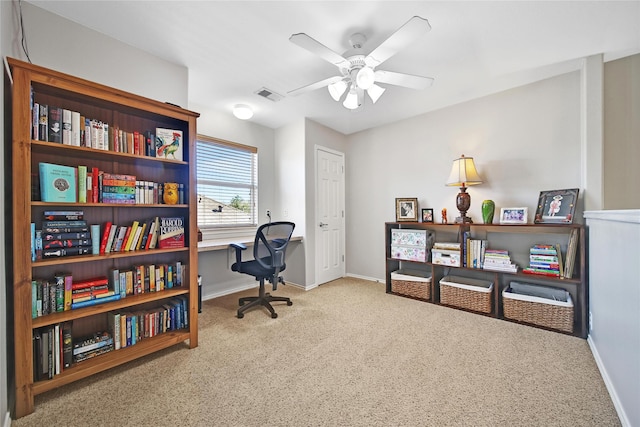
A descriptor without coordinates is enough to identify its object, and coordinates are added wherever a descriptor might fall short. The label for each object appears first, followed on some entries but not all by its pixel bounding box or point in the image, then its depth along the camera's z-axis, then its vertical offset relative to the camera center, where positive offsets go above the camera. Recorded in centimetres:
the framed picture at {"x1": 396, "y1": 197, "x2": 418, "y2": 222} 343 +3
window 328 +41
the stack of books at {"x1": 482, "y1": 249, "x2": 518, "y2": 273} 257 -54
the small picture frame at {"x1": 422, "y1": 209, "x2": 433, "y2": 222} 331 -5
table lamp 283 +36
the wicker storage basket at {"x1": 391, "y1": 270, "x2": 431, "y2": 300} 308 -92
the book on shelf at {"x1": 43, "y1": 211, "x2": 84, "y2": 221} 158 +0
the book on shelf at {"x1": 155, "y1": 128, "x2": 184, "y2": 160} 196 +56
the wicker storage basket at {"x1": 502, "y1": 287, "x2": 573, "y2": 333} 222 -95
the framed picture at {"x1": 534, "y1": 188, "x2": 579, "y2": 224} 230 +3
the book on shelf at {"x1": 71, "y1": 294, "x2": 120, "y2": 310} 165 -60
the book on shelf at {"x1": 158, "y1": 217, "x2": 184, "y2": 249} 200 -16
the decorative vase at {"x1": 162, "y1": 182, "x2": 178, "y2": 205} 203 +16
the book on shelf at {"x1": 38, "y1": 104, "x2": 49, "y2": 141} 148 +55
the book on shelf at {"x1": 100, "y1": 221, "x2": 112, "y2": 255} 176 -18
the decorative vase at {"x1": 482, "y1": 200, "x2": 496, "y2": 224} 273 -1
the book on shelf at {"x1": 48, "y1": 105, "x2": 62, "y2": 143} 154 +56
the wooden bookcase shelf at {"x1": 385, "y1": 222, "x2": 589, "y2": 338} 220 -48
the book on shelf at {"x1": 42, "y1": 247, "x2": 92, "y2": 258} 152 -24
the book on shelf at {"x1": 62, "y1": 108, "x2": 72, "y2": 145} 158 +56
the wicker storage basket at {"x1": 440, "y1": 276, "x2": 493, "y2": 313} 264 -91
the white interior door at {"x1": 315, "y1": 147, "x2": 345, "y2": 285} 381 -6
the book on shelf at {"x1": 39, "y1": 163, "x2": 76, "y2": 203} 150 +20
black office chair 263 -49
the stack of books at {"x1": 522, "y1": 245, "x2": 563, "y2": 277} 236 -49
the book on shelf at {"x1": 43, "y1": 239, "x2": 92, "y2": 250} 154 -18
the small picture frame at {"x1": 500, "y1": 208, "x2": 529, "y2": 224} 260 -5
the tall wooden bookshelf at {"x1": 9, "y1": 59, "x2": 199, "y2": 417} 135 +4
